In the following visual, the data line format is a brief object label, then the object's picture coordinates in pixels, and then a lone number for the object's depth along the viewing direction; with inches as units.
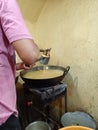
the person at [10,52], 29.2
